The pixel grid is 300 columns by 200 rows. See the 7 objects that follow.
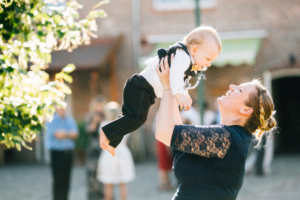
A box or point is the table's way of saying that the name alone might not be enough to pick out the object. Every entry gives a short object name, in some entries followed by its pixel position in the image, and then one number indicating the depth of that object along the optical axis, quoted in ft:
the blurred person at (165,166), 24.79
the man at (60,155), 19.02
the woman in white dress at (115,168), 19.25
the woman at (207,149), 6.87
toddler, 7.89
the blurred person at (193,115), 23.03
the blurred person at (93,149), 19.76
